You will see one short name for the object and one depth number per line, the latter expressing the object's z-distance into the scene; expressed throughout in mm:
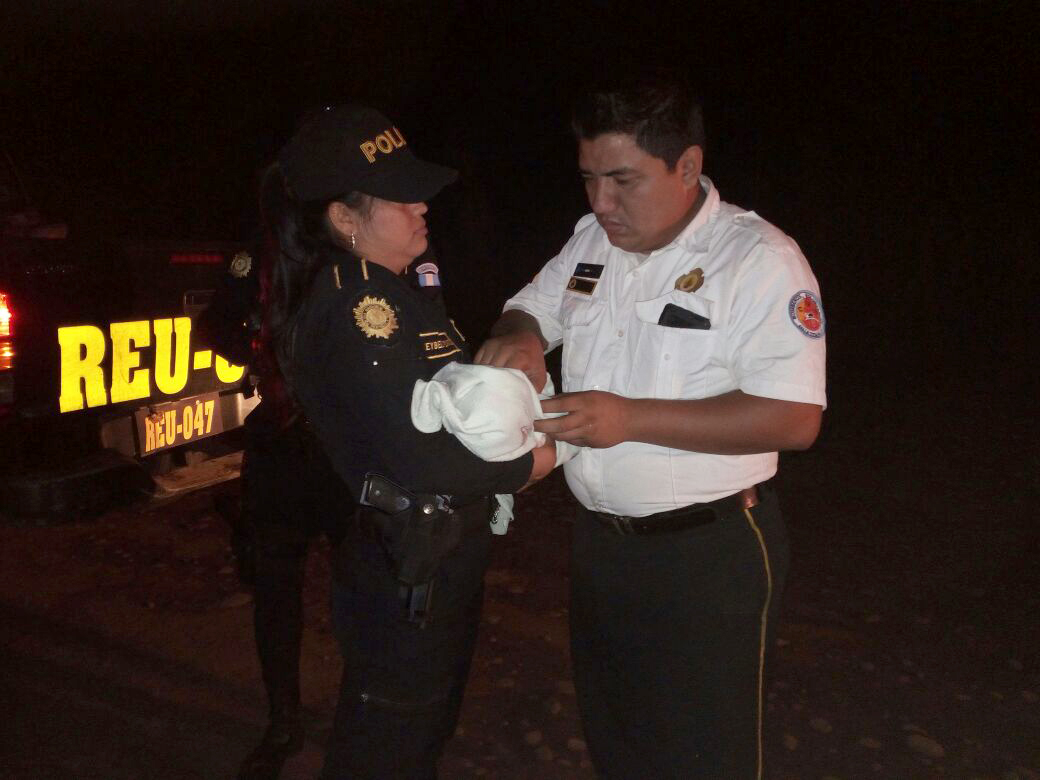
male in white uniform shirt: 1634
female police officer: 1651
